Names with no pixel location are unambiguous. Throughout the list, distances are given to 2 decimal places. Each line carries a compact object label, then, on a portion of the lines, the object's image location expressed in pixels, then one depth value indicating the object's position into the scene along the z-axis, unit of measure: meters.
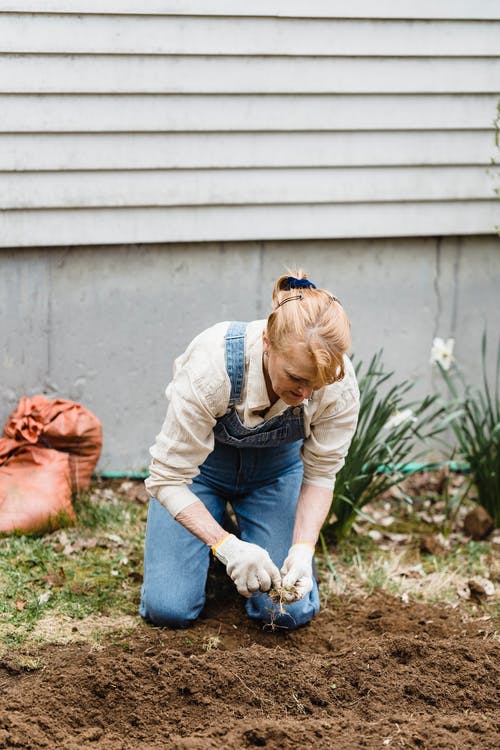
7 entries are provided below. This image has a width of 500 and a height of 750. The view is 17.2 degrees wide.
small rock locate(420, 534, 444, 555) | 6.74
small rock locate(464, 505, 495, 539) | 6.96
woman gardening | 4.40
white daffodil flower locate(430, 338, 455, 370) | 6.98
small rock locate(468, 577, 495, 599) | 6.11
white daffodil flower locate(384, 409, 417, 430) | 6.50
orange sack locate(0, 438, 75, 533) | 6.48
